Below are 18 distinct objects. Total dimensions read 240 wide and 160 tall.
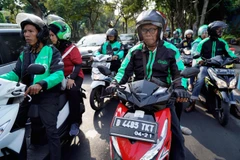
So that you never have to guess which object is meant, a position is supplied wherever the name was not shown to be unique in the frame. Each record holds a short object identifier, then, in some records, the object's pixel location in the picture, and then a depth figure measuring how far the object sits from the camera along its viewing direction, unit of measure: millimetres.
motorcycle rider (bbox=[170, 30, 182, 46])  9492
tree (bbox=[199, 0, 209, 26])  12381
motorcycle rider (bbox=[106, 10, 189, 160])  2066
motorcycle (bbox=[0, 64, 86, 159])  1817
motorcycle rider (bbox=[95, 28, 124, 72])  5105
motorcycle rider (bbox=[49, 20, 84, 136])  3013
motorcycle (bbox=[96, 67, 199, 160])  1522
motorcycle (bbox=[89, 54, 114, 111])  4359
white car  8250
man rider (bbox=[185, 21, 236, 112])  4082
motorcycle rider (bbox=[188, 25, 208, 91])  5488
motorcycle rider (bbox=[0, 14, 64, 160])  2240
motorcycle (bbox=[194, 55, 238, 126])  3531
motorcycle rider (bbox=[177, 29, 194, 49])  7754
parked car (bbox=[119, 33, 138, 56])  14664
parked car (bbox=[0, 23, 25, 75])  3504
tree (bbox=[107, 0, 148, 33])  25867
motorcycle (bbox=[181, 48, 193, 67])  6095
